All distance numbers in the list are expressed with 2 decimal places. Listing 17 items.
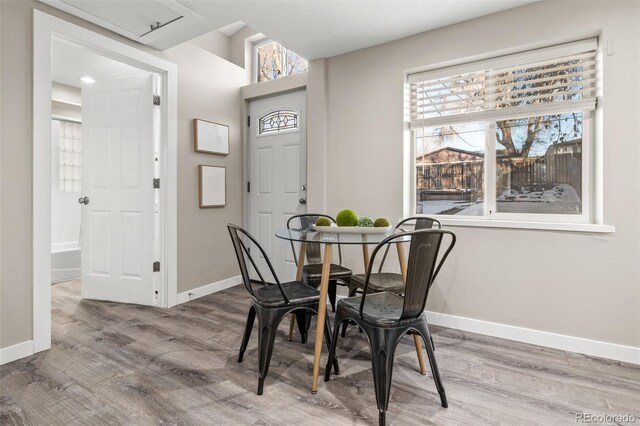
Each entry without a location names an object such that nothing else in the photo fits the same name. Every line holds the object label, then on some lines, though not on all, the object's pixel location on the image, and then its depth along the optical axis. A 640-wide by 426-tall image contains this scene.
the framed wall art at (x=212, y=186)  3.52
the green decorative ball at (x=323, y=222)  2.17
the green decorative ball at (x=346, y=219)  2.17
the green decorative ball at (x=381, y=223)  2.13
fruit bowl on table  2.06
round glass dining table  1.77
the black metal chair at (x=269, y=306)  1.77
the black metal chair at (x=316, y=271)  2.40
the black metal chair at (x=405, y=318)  1.47
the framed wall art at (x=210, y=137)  3.43
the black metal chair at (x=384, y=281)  2.20
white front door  3.69
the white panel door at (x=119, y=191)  3.18
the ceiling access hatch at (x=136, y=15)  2.35
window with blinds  2.33
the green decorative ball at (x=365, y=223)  2.12
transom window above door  3.88
